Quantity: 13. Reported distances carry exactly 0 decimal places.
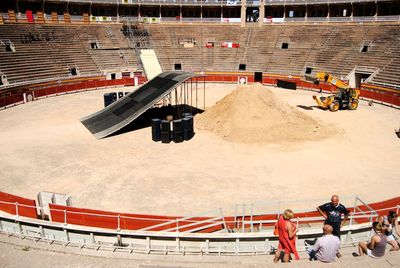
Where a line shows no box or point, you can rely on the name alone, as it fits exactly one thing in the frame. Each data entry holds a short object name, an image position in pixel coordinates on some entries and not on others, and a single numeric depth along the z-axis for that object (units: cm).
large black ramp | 2388
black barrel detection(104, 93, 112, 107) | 3022
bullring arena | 1034
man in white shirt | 789
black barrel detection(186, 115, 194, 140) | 2253
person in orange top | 862
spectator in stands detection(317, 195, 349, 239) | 958
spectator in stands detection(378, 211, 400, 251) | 897
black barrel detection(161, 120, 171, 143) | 2166
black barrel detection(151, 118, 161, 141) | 2191
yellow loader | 3031
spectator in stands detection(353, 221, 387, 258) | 826
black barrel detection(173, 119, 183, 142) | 2173
